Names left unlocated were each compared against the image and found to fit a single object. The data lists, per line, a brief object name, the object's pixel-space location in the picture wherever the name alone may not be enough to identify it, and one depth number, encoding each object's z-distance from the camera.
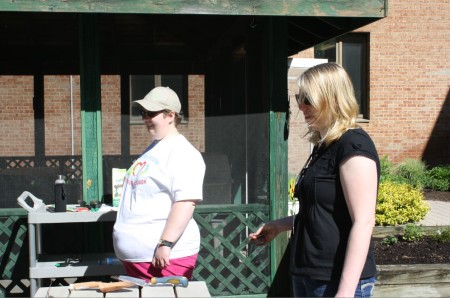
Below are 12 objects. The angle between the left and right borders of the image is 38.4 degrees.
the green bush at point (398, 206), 8.79
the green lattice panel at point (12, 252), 5.49
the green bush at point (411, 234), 7.46
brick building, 15.32
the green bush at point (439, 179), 14.30
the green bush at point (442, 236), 7.35
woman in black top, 2.60
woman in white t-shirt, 3.57
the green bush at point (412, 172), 14.24
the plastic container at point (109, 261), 5.21
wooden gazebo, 5.61
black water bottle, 5.20
